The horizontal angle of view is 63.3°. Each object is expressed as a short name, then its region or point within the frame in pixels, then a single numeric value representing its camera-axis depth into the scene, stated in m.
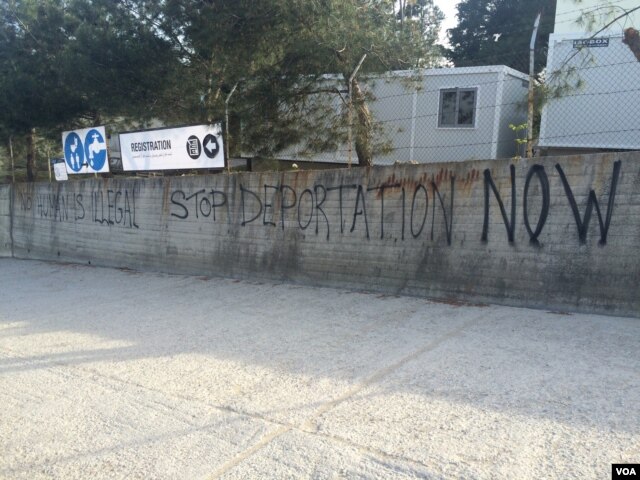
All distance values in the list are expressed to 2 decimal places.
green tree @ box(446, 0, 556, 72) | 25.73
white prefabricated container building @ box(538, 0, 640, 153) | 10.51
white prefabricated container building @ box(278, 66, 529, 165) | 13.16
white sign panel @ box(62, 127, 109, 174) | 12.70
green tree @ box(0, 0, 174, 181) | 11.44
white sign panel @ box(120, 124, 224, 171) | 9.65
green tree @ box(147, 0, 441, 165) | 8.38
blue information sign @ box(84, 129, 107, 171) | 12.69
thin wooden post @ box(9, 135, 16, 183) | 17.04
